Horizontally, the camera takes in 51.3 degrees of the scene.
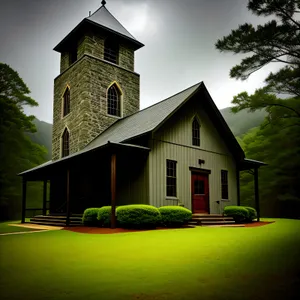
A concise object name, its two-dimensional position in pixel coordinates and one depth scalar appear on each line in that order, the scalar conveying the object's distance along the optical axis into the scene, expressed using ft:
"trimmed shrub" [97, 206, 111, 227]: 38.78
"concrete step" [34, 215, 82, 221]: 48.42
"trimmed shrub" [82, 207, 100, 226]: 41.91
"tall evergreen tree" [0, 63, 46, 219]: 57.57
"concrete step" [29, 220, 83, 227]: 46.21
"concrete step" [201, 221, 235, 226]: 43.75
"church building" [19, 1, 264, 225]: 44.70
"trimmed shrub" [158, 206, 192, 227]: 39.86
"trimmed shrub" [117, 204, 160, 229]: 36.19
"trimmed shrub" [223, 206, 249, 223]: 48.67
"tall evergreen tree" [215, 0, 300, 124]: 36.55
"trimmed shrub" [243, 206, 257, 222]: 49.72
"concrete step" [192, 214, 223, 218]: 45.36
